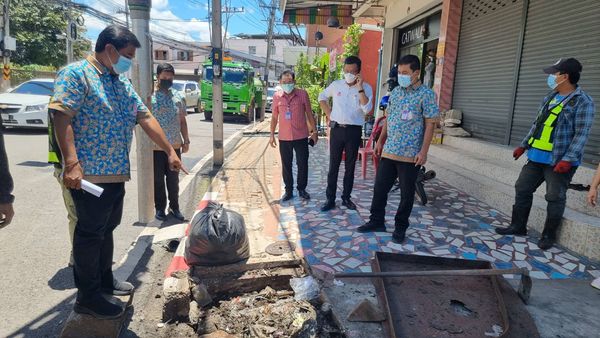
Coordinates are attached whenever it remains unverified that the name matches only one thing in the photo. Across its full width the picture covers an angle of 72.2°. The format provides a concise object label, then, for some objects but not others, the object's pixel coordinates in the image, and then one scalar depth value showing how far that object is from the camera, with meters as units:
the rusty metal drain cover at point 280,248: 3.75
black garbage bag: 3.12
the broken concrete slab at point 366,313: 2.76
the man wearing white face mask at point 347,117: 4.76
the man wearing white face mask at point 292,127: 5.39
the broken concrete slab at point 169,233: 4.32
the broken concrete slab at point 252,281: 3.10
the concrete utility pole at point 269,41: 22.09
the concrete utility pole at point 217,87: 7.80
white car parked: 10.38
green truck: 17.92
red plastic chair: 6.87
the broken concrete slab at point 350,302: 2.65
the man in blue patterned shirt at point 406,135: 3.86
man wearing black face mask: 4.65
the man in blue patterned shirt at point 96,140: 2.35
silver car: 22.30
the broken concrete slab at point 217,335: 2.59
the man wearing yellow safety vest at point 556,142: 3.69
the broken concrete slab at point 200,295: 2.92
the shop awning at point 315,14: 13.16
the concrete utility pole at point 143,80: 4.42
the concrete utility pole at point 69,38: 10.85
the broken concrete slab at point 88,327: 2.59
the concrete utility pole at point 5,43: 15.37
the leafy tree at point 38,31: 27.26
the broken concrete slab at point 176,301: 2.84
